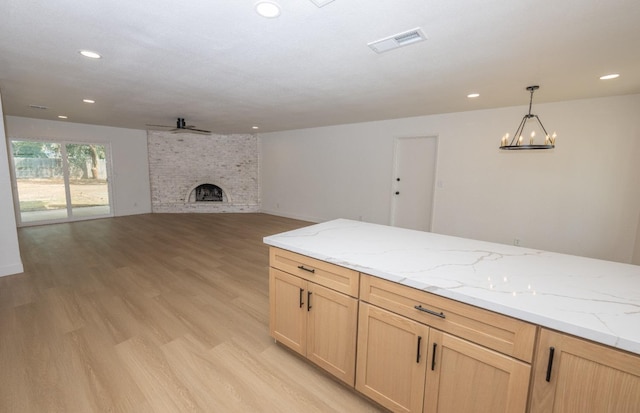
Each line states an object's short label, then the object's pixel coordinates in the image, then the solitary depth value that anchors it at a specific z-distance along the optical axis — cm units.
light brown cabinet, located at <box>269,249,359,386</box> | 165
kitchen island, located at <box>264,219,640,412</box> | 98
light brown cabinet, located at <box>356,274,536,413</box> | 112
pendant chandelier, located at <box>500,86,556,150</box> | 393
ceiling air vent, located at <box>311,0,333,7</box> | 159
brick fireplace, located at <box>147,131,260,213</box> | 793
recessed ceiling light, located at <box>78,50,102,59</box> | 235
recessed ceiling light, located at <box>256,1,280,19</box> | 163
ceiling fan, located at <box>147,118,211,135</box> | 537
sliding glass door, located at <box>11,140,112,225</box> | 598
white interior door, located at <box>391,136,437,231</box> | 516
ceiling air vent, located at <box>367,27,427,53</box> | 196
